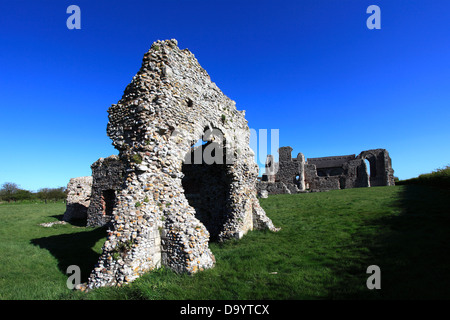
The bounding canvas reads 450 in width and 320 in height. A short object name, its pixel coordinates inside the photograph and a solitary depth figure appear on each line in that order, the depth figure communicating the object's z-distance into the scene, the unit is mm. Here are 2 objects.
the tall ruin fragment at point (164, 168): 5805
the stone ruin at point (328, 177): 30953
